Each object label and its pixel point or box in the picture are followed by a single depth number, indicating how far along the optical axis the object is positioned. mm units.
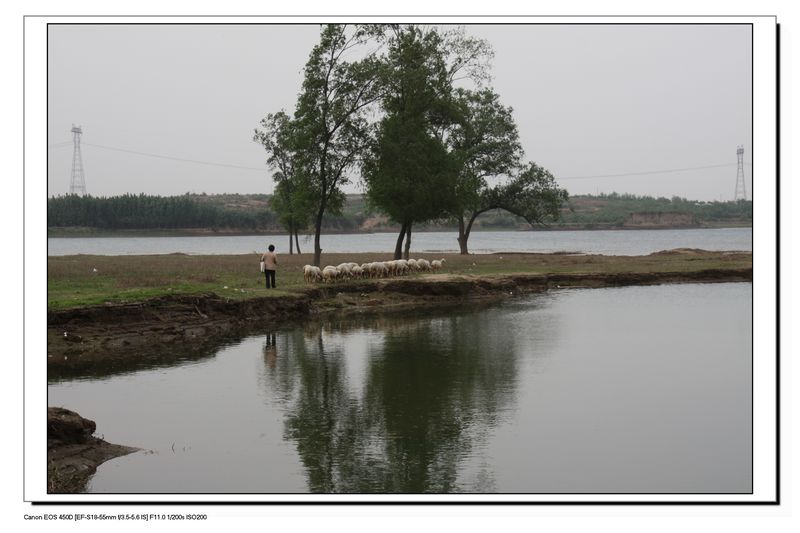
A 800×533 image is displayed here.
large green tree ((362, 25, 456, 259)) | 43438
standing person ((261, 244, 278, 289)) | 30672
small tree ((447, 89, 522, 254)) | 62938
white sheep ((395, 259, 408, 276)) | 40781
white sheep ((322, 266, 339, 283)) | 34938
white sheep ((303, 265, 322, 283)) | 34344
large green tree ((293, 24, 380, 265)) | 38938
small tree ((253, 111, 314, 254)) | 64500
